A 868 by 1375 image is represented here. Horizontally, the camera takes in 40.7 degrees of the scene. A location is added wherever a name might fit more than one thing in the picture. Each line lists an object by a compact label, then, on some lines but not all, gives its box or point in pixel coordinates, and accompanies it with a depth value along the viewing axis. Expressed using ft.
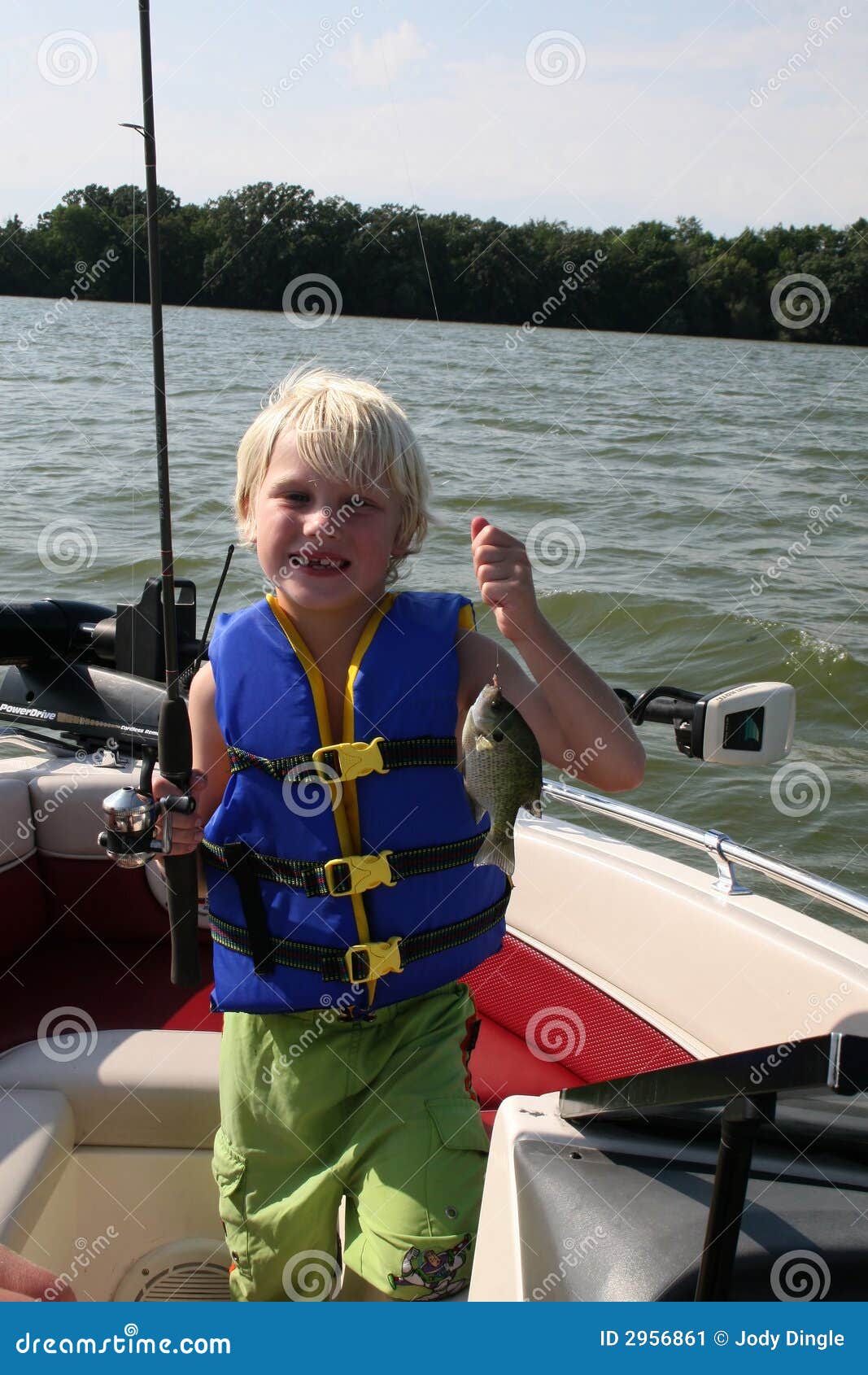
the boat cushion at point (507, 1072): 10.01
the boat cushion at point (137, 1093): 9.14
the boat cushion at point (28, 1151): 7.87
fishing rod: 7.00
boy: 6.97
